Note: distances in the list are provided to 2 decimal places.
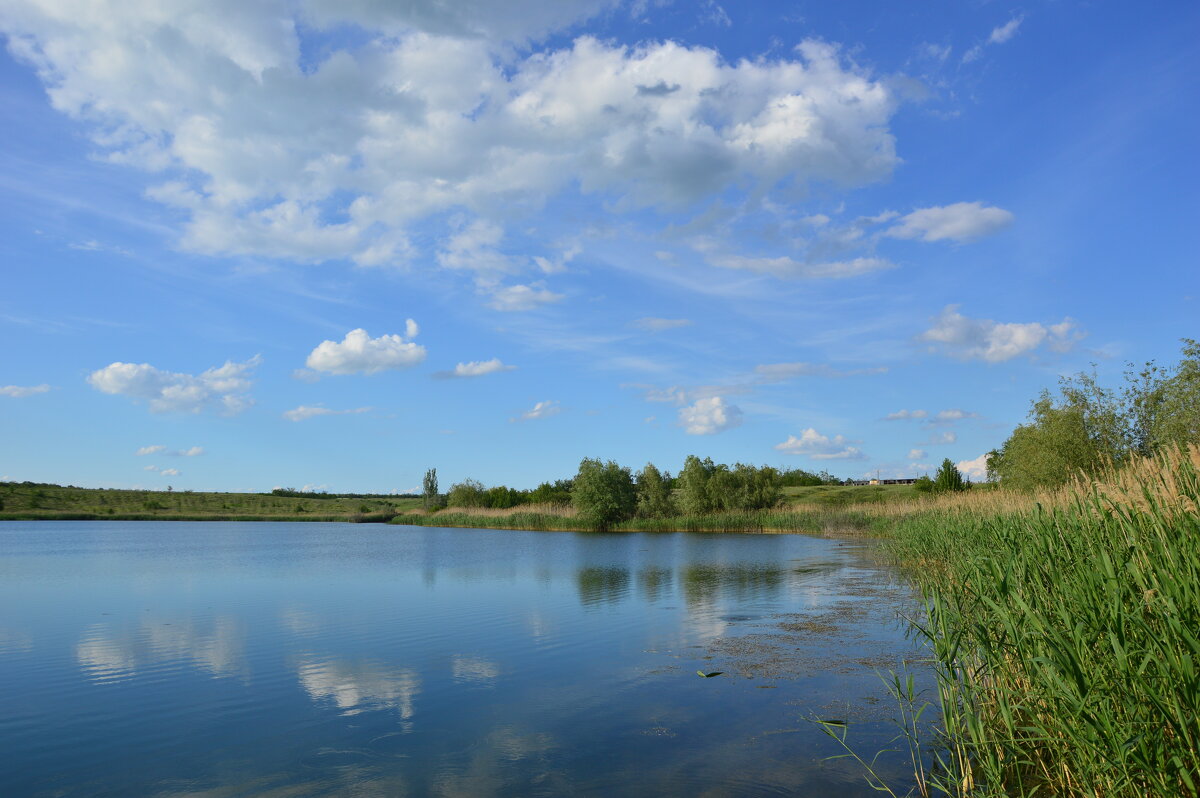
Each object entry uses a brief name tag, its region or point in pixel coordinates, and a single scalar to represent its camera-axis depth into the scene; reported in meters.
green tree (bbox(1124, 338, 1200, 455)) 24.09
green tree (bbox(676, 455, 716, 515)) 56.03
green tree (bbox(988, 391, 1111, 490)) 29.34
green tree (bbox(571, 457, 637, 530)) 54.25
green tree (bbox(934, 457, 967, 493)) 55.38
